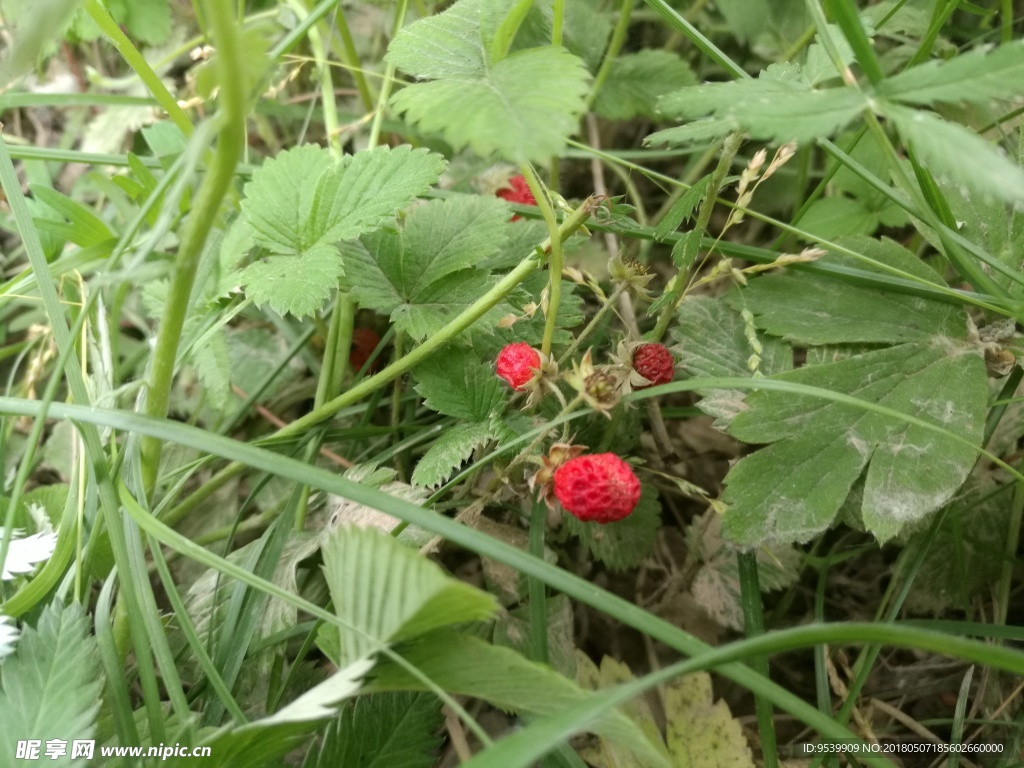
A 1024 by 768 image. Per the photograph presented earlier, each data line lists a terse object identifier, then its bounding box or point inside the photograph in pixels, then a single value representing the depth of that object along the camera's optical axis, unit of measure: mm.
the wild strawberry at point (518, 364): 144
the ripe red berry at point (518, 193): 203
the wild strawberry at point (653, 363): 147
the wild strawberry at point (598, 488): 130
